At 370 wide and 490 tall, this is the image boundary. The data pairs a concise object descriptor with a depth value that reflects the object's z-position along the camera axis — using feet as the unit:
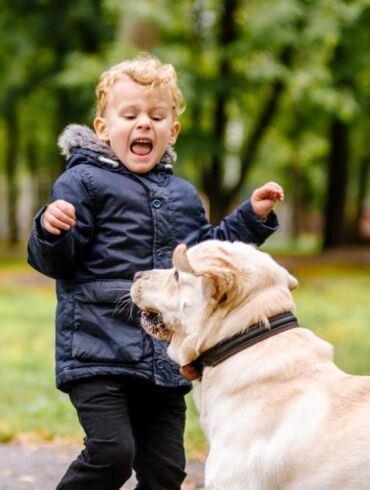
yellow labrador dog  20.86
